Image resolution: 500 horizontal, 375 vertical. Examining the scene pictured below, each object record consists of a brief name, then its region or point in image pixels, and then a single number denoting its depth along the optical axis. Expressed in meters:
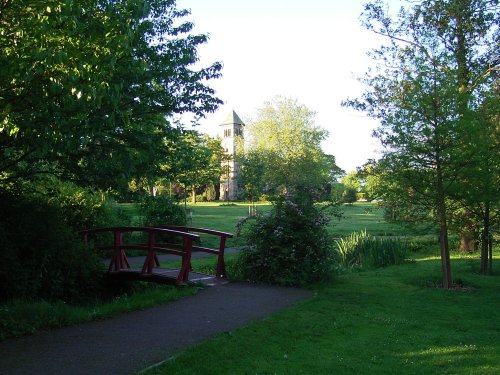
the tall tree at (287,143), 37.97
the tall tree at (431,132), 10.40
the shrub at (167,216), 18.84
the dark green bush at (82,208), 15.72
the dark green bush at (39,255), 8.37
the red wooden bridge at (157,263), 9.64
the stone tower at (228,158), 53.71
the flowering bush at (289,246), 10.69
